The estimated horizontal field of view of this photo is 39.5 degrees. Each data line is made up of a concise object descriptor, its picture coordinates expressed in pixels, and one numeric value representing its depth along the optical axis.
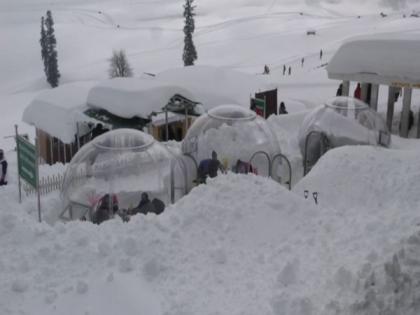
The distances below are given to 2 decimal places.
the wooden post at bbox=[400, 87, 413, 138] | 17.61
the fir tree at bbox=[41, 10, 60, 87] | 69.50
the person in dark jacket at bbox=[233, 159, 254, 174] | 12.04
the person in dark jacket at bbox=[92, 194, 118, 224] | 9.15
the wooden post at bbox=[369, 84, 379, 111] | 18.88
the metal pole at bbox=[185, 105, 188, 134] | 17.85
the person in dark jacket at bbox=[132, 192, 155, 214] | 9.11
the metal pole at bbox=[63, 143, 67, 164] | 18.14
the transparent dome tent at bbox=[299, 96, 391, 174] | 14.08
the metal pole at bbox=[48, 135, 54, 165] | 18.59
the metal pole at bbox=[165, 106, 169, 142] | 17.32
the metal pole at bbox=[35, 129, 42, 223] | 8.81
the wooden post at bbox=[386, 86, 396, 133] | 18.78
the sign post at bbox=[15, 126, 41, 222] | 8.97
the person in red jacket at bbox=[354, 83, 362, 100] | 21.05
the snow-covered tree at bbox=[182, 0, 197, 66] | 63.16
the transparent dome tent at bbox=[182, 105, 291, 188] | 12.45
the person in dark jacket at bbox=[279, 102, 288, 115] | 22.23
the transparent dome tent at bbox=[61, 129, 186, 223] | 9.43
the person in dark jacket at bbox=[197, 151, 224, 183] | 11.78
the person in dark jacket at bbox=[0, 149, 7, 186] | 14.10
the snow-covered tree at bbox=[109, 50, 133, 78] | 64.00
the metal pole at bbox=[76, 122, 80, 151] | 17.06
